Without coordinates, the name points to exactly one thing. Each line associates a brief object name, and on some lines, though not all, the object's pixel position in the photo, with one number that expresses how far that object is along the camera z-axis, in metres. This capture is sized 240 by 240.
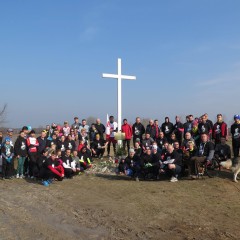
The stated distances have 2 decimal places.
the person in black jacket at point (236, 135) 11.20
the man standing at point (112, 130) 15.52
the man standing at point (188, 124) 12.69
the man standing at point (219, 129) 11.70
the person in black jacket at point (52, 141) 13.12
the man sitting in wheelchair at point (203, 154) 10.38
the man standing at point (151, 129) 13.75
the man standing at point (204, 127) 11.99
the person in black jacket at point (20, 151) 12.18
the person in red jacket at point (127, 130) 15.20
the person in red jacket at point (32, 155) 12.23
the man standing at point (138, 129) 14.47
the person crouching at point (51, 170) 11.38
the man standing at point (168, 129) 13.54
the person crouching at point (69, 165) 11.99
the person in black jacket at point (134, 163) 11.33
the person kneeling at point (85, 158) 13.32
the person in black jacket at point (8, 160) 12.10
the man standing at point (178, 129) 13.33
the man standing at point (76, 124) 15.48
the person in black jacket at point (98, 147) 15.45
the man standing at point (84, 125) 15.41
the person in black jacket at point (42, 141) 12.80
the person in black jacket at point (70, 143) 13.35
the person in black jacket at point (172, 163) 10.54
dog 9.76
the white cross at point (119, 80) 16.14
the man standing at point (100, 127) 15.66
